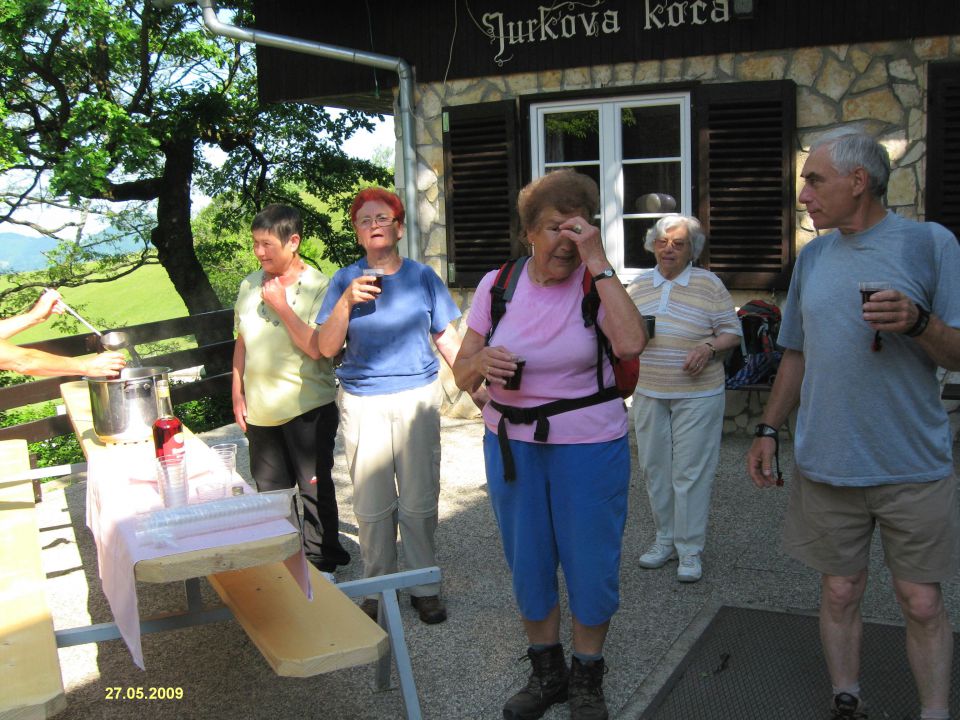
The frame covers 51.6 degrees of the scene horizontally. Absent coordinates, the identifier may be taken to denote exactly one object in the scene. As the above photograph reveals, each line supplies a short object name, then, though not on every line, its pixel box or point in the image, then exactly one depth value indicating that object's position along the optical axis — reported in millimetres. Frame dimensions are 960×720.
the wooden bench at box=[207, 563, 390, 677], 2842
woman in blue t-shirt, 4047
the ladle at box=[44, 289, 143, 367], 4656
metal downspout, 8102
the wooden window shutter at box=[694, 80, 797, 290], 6961
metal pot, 4133
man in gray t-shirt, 2867
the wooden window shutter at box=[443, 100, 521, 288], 7922
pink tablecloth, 2732
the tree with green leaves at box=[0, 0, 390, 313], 13031
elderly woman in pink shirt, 3127
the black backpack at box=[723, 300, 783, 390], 6902
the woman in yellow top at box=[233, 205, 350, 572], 4477
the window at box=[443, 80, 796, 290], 7039
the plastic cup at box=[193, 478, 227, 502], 3156
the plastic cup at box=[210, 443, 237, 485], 3422
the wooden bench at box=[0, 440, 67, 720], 2523
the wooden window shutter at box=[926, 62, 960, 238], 6457
